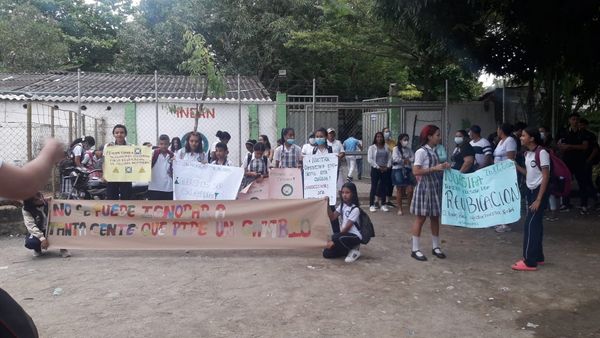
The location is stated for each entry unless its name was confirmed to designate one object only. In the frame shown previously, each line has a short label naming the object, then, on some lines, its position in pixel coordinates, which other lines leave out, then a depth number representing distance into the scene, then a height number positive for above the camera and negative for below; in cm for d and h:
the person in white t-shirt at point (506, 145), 780 +10
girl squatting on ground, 654 -100
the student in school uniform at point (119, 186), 757 -46
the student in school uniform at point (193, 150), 754 +5
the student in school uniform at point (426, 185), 654 -41
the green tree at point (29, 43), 2198 +480
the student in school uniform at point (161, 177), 753 -33
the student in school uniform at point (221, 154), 760 -1
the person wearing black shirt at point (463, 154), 820 -4
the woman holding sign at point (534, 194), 604 -50
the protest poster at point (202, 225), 687 -92
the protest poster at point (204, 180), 735 -37
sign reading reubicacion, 656 -57
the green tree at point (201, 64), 841 +145
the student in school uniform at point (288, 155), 872 -3
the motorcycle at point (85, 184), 856 -48
